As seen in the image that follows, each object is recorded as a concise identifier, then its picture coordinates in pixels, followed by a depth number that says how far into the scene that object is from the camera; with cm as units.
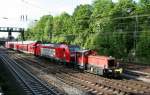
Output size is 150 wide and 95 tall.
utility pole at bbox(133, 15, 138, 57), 5407
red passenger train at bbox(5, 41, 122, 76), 3114
